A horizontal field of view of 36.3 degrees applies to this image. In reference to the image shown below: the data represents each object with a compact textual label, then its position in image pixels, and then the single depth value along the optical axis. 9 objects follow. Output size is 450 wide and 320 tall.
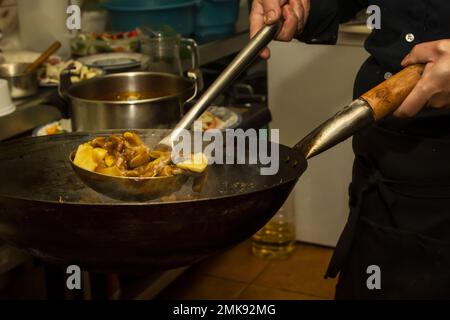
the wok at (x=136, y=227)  0.66
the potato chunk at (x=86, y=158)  0.83
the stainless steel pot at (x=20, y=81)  1.42
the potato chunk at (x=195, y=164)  0.81
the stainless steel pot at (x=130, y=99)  1.14
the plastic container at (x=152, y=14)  1.82
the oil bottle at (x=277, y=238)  2.13
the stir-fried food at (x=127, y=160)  0.82
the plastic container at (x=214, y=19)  1.97
